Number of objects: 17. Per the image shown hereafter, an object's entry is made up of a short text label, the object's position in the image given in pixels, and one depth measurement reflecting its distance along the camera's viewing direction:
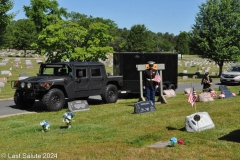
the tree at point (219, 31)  34.19
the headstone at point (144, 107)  11.67
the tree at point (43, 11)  35.19
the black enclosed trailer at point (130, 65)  17.33
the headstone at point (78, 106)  12.45
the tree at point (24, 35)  75.99
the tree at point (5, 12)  22.48
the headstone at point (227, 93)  16.23
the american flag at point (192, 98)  10.20
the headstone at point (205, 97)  14.52
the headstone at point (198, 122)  8.48
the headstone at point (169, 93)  17.59
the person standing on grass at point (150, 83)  13.15
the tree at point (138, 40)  56.88
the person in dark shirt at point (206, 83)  16.50
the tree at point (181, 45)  89.19
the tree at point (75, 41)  23.83
